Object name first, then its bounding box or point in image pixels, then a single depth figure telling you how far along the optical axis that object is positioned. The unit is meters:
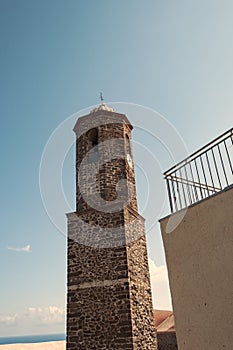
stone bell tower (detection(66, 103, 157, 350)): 8.90
